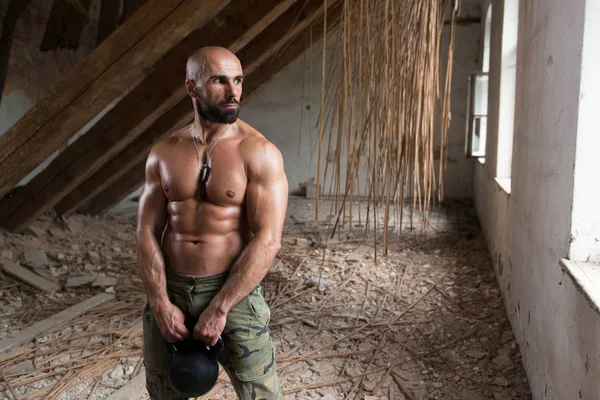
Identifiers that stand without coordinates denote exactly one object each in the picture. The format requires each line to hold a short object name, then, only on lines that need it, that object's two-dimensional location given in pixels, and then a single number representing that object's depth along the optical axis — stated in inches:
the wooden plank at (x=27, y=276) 146.6
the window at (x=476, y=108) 181.6
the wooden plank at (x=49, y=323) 115.1
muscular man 60.9
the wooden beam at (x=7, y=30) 151.1
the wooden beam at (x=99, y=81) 106.8
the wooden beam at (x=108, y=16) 156.7
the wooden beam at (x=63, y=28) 188.4
